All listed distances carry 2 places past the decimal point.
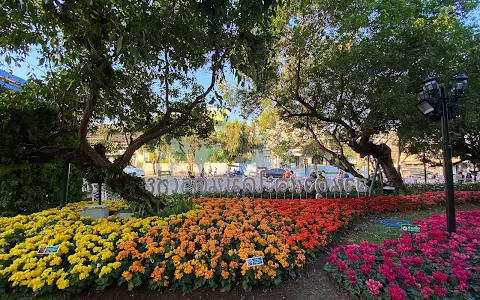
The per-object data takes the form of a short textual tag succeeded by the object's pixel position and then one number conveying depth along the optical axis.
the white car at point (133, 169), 22.81
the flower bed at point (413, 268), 2.62
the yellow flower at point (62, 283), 2.72
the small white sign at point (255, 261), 2.91
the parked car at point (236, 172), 26.35
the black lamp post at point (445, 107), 4.40
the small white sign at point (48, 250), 3.10
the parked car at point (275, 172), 25.48
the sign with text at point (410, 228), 3.27
